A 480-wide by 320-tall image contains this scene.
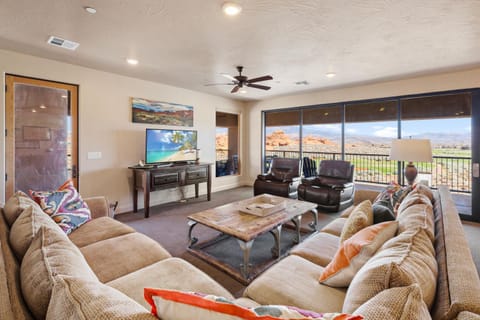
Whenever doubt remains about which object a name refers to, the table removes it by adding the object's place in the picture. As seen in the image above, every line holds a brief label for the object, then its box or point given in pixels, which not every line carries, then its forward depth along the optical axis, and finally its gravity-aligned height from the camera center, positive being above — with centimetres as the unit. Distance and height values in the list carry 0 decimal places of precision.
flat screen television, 457 +26
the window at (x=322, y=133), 579 +66
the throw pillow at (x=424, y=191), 228 -31
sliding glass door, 427 +56
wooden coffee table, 226 -70
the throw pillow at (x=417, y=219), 130 -37
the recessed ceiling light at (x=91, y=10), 220 +139
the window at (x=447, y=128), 430 +59
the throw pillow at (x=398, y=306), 66 -43
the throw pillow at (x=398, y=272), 84 -43
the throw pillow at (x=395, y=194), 236 -37
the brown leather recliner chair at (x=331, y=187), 442 -55
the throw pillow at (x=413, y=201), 179 -33
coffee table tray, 282 -60
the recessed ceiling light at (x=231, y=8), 213 +139
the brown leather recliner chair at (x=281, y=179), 494 -47
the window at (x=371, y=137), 515 +50
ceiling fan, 360 +123
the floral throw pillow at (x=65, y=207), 214 -46
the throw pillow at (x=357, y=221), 162 -44
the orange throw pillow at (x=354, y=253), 125 -51
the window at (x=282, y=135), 649 +66
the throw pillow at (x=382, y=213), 175 -41
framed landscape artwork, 466 +96
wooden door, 339 +37
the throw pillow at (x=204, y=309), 61 -41
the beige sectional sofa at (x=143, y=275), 71 -46
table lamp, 320 +9
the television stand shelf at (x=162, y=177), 420 -37
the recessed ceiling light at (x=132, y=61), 357 +148
